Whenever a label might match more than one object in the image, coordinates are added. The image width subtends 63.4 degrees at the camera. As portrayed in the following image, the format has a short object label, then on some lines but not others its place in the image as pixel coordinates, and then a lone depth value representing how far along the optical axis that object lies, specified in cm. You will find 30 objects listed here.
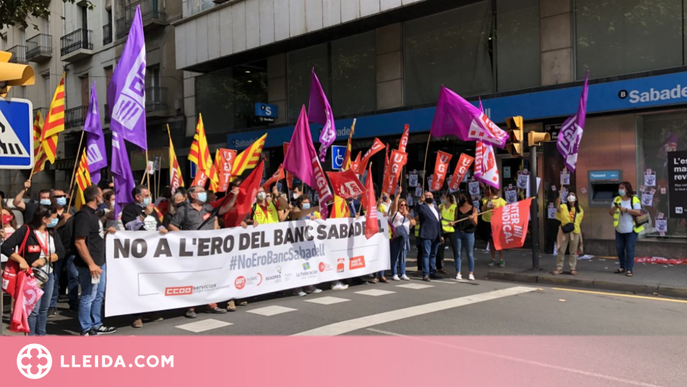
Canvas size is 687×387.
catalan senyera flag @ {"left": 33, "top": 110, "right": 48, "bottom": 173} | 1234
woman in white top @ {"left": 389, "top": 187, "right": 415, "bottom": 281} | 1098
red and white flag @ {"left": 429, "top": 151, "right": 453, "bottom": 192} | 1276
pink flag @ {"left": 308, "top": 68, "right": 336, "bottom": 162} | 1109
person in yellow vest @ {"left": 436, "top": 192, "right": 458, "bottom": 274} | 1144
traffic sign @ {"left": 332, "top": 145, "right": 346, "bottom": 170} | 1456
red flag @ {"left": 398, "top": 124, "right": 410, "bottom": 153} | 1143
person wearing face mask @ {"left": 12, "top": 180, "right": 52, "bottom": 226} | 952
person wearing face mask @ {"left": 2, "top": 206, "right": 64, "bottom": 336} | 629
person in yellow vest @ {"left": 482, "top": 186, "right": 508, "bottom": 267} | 1227
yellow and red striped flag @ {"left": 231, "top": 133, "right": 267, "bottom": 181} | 1334
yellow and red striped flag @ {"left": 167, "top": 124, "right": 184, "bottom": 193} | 1194
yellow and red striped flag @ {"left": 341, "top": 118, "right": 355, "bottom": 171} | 1117
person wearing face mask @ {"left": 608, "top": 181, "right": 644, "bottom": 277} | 1053
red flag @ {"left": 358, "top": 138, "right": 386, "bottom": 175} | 1120
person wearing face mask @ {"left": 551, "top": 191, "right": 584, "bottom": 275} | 1081
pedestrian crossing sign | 459
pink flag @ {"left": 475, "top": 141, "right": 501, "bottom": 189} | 1155
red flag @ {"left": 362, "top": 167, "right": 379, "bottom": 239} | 1020
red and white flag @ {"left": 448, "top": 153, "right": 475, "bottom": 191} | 1251
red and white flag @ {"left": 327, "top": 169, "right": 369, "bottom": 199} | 969
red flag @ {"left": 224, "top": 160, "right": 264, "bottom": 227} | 848
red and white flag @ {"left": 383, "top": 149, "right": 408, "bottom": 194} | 1116
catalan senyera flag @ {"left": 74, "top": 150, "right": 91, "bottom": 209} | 1177
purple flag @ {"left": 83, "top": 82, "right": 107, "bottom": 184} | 949
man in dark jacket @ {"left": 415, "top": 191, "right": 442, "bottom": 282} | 1086
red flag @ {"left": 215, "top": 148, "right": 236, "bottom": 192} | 1326
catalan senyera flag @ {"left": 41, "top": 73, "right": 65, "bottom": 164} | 1156
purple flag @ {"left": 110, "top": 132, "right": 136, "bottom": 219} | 823
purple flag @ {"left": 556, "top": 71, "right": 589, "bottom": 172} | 1111
